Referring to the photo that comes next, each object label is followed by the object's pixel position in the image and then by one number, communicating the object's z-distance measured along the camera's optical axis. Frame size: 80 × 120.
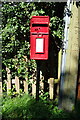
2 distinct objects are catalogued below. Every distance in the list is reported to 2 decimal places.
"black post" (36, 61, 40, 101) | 2.99
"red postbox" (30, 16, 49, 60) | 2.81
